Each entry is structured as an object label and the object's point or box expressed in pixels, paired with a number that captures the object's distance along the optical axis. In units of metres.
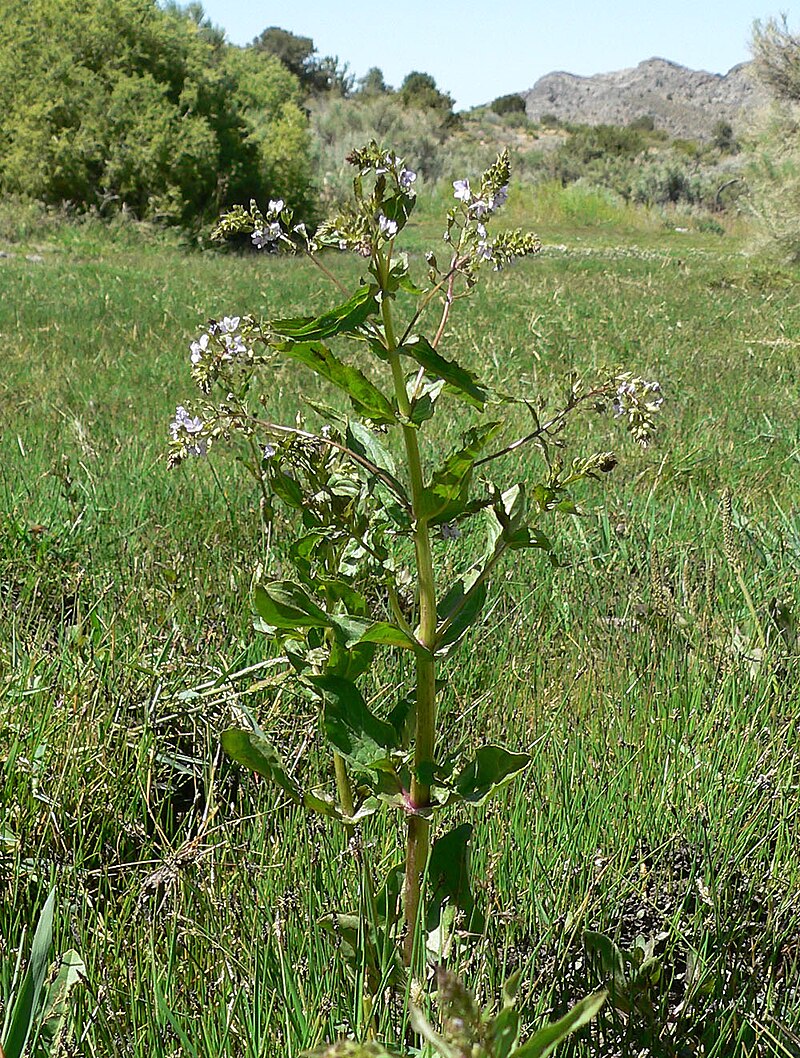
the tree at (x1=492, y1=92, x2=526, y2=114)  58.20
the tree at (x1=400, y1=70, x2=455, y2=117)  45.47
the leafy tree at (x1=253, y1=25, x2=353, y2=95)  44.97
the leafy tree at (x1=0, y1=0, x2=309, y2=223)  16.16
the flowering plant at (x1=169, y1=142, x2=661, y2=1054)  1.08
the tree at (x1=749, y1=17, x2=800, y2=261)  14.62
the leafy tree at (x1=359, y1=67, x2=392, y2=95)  49.78
